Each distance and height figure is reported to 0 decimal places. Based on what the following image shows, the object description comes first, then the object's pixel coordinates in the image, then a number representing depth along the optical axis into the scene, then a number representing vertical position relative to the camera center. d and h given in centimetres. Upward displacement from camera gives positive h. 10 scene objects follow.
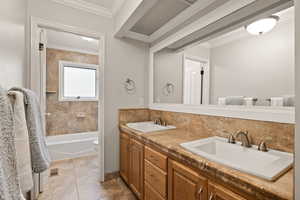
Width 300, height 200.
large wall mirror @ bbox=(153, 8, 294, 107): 103 +30
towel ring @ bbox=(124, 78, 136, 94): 231 +22
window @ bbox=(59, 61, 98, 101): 355 +47
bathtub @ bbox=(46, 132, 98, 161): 288 -102
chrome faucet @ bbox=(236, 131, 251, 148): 113 -32
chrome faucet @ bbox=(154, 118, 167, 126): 218 -35
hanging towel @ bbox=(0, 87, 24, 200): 46 -18
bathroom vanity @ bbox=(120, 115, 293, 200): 65 -49
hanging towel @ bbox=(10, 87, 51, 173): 89 -24
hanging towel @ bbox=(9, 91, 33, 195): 73 -24
